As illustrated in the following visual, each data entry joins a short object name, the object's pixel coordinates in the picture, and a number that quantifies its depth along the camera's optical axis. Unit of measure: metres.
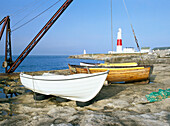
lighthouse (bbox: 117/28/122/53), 45.85
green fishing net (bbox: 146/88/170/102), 5.73
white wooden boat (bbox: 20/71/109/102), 5.08
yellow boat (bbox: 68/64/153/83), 8.75
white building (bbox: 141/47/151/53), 67.47
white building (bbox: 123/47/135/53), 60.83
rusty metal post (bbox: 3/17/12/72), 14.12
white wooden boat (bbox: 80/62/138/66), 10.55
